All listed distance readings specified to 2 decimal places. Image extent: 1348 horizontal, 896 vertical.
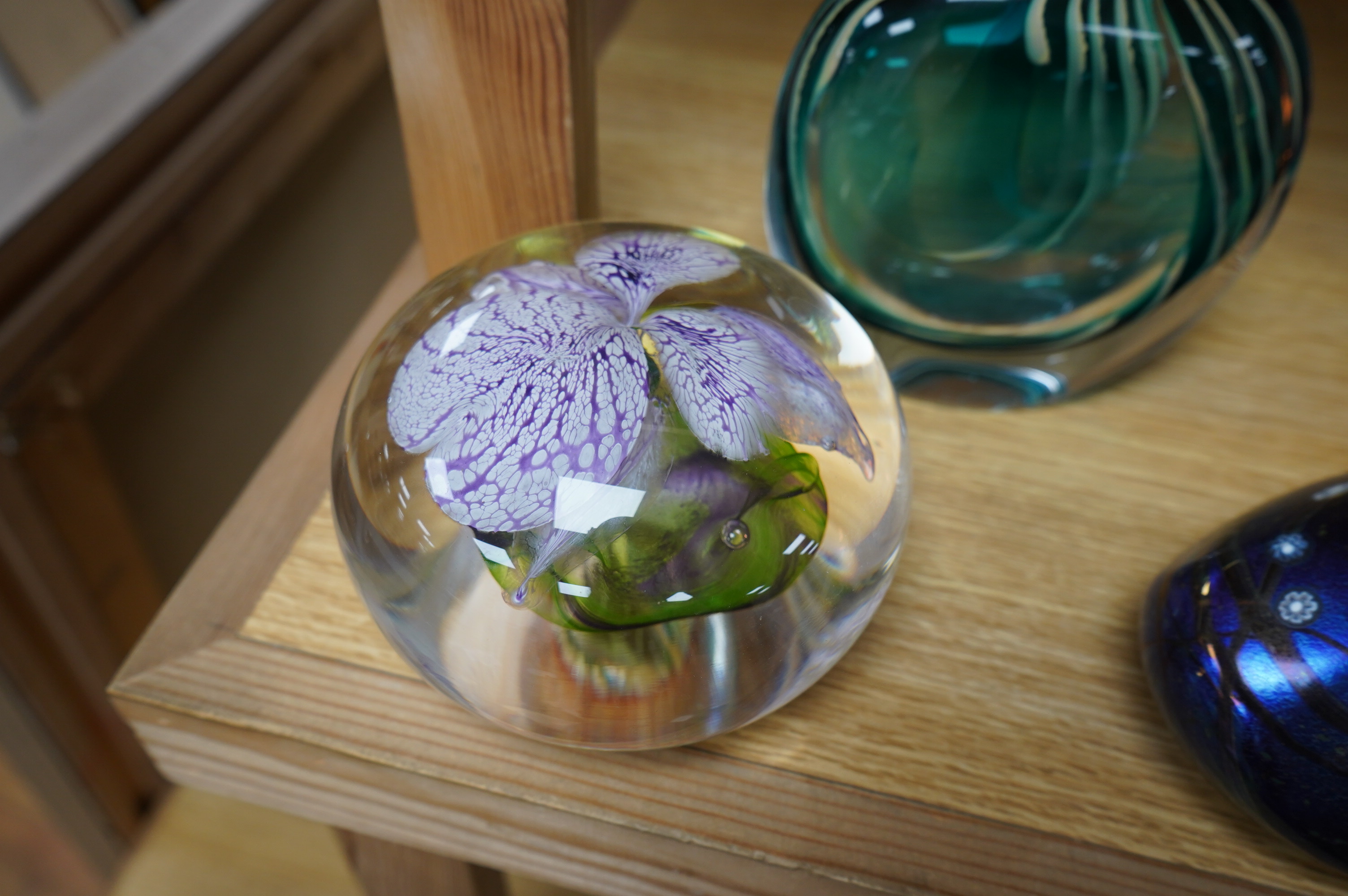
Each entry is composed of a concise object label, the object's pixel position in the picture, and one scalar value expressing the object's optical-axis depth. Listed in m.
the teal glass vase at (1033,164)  0.27
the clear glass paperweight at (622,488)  0.19
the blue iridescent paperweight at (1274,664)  0.21
